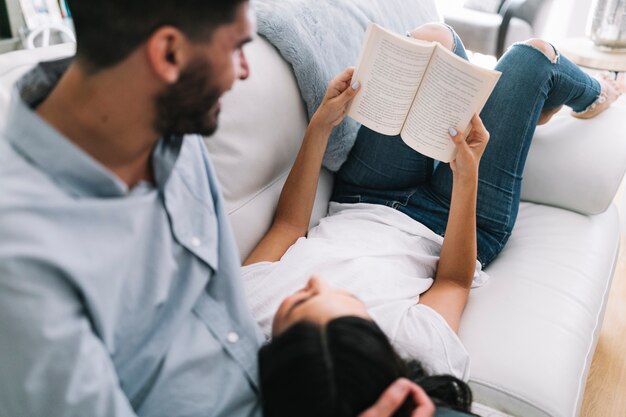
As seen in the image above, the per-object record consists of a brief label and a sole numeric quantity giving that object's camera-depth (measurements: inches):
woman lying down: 28.6
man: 24.2
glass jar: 86.7
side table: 86.3
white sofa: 40.8
